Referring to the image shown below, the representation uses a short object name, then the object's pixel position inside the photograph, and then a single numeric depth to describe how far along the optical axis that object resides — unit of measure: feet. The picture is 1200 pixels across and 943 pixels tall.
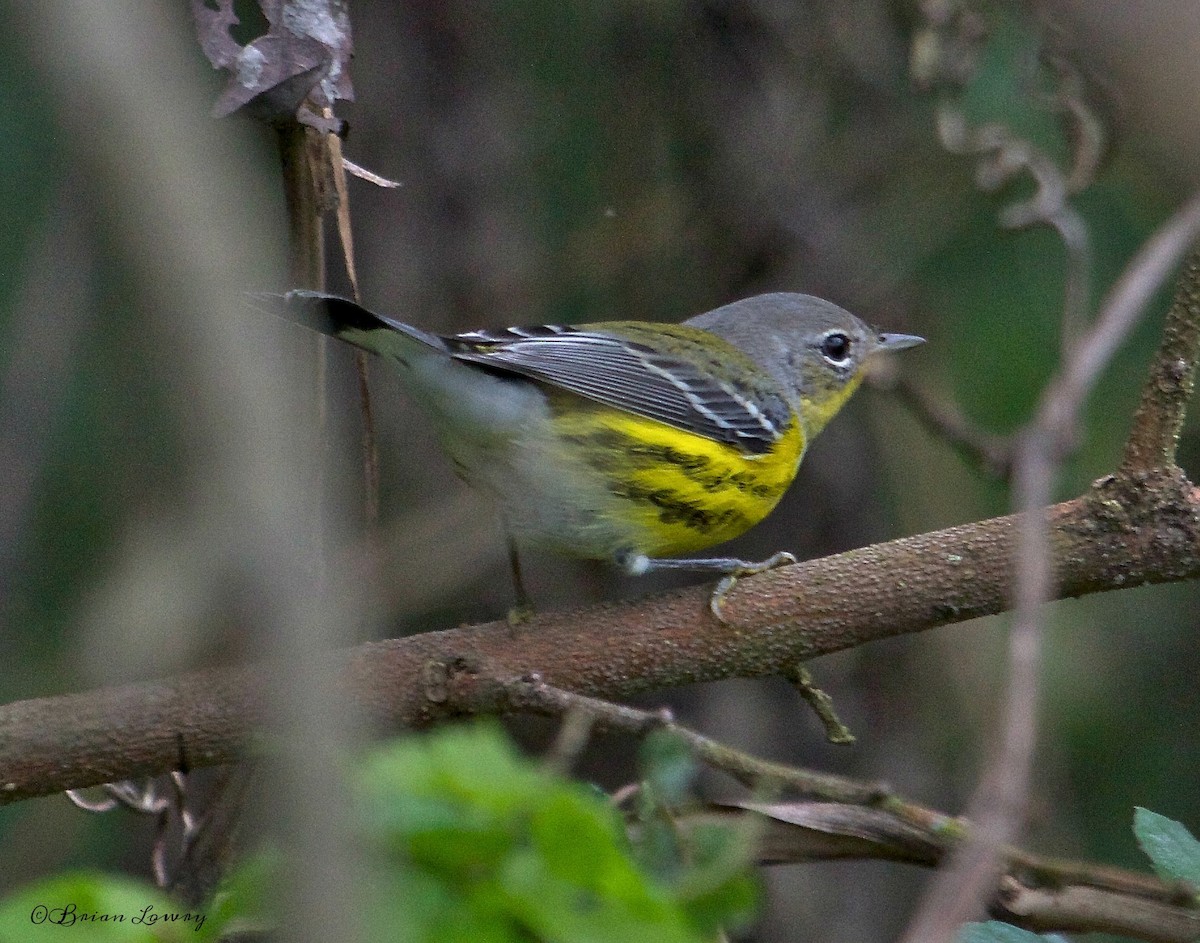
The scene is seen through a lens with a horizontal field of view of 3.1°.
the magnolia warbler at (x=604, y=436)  12.57
